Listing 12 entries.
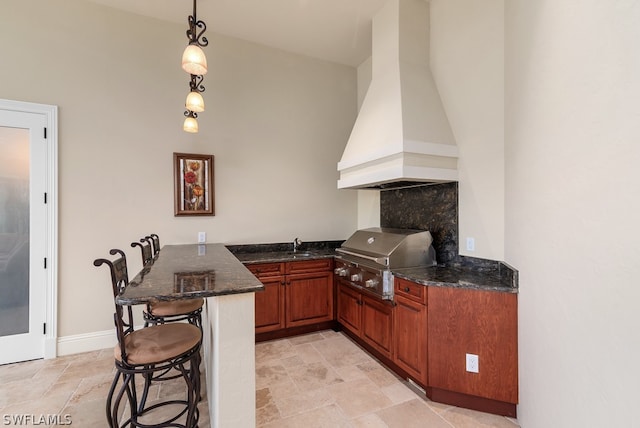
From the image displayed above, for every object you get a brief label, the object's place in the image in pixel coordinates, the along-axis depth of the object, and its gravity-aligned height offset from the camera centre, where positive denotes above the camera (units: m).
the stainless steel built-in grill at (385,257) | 2.51 -0.40
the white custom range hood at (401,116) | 2.45 +0.90
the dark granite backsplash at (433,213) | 2.63 +0.02
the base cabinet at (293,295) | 3.06 -0.88
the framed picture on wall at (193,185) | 3.18 +0.34
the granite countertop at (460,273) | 1.95 -0.47
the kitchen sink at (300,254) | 3.32 -0.46
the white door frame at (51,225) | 2.71 -0.09
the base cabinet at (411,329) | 2.12 -0.89
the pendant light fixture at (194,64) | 1.77 +0.94
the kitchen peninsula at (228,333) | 1.34 -0.57
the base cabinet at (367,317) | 2.51 -0.99
